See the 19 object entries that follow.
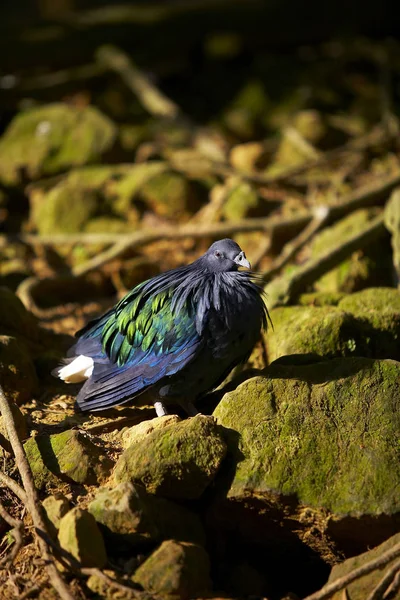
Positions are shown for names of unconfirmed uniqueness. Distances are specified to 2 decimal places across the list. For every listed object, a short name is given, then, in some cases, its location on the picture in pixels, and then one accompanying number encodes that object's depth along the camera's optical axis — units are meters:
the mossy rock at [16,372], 9.35
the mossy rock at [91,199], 16.34
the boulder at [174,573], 6.56
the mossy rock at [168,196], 17.09
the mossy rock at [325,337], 9.13
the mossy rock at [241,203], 16.20
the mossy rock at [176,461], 7.22
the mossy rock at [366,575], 6.76
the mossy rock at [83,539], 6.60
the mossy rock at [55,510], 7.00
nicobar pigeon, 8.36
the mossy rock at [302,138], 18.81
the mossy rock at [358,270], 12.22
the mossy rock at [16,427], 8.12
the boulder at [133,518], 6.81
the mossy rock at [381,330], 9.39
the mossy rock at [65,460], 7.73
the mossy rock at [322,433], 7.22
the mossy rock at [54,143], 18.59
